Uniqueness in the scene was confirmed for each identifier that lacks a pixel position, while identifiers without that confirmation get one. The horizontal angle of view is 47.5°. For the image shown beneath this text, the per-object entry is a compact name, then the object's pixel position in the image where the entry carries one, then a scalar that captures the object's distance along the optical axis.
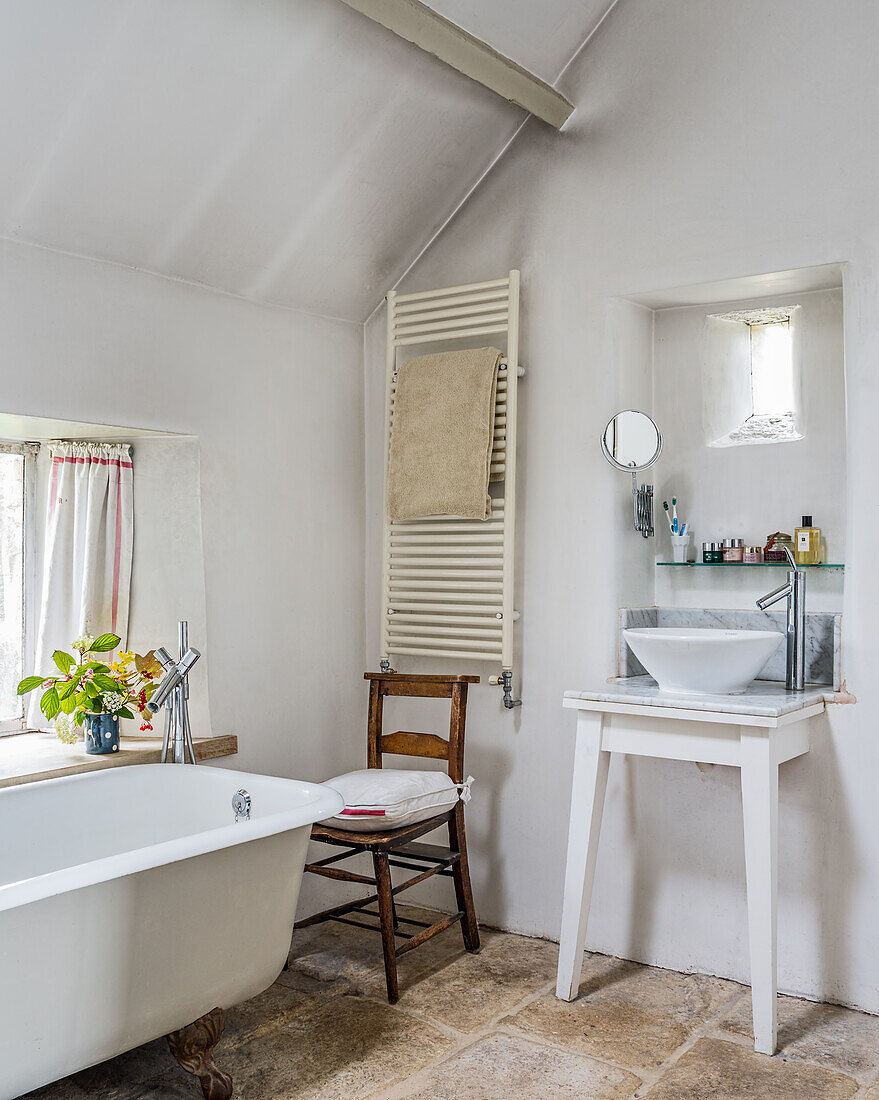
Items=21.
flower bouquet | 2.81
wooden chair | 2.72
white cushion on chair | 2.75
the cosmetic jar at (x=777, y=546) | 2.93
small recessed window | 3.05
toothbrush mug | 3.15
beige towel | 3.14
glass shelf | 2.92
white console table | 2.40
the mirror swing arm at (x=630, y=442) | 3.04
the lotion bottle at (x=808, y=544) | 2.90
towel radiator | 3.15
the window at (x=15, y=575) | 3.05
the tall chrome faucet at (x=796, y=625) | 2.72
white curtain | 3.03
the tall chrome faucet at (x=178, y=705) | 2.77
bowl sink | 2.54
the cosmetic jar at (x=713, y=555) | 3.07
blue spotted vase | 2.84
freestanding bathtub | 1.79
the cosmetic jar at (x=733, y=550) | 3.02
